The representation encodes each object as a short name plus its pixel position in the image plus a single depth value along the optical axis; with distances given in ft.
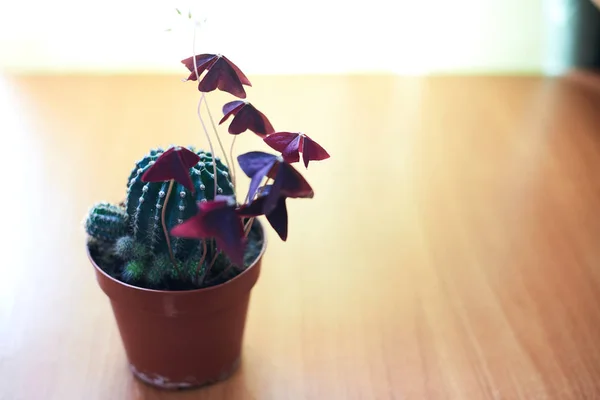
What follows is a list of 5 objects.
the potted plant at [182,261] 2.44
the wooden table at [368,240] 2.94
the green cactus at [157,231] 2.51
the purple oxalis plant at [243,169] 2.08
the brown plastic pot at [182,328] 2.51
